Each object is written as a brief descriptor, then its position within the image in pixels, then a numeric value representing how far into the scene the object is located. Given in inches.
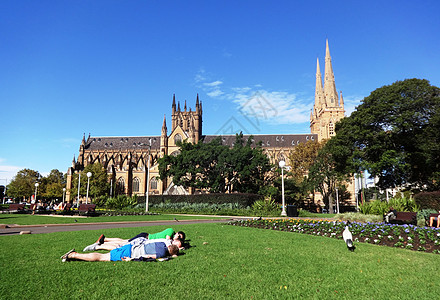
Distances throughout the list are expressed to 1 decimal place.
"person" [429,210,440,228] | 504.2
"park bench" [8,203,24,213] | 1269.2
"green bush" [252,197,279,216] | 1123.3
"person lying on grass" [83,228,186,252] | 269.4
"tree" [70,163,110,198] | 2672.2
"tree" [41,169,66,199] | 3087.1
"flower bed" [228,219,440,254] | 358.4
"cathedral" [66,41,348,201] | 3048.7
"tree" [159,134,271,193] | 1716.3
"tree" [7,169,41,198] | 2979.8
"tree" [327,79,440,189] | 1146.7
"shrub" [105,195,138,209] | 1535.4
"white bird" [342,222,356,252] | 306.5
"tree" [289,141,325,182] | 2069.4
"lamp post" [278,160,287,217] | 943.0
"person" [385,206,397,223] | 561.4
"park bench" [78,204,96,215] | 976.4
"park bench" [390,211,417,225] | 570.3
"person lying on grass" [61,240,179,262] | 231.9
